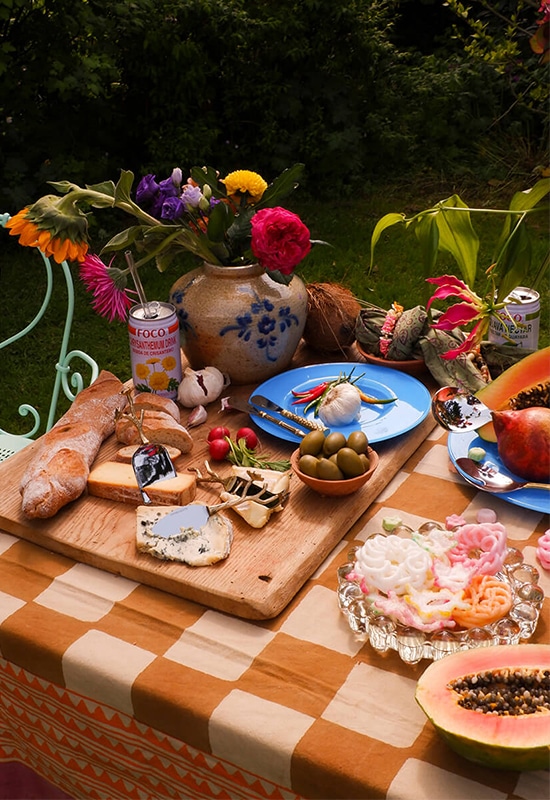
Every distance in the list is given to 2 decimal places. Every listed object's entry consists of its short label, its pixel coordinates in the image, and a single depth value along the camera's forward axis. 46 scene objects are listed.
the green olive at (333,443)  1.47
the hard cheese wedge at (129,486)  1.44
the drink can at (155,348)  1.72
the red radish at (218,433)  1.64
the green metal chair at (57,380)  2.03
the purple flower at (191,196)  1.71
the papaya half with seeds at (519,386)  1.57
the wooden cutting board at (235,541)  1.24
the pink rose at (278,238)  1.64
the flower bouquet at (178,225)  1.61
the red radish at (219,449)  1.59
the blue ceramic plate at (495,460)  1.42
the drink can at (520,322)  1.77
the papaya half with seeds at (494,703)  0.93
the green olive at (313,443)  1.48
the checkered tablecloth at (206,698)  1.00
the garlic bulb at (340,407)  1.66
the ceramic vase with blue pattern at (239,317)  1.78
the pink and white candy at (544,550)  1.29
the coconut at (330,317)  1.95
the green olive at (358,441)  1.47
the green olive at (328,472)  1.43
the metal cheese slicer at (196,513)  1.36
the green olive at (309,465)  1.44
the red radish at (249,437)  1.63
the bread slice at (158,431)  1.61
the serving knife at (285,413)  1.65
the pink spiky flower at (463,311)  1.57
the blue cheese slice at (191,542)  1.31
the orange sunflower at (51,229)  1.60
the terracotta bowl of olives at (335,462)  1.43
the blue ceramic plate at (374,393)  1.65
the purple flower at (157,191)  1.73
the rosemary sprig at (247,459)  1.56
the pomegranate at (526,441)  1.44
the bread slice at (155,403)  1.67
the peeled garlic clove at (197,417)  1.73
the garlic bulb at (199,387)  1.78
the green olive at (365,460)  1.44
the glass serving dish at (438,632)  1.09
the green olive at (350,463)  1.43
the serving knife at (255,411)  1.65
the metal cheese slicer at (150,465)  1.47
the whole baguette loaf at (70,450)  1.43
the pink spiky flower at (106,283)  1.73
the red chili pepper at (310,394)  1.77
